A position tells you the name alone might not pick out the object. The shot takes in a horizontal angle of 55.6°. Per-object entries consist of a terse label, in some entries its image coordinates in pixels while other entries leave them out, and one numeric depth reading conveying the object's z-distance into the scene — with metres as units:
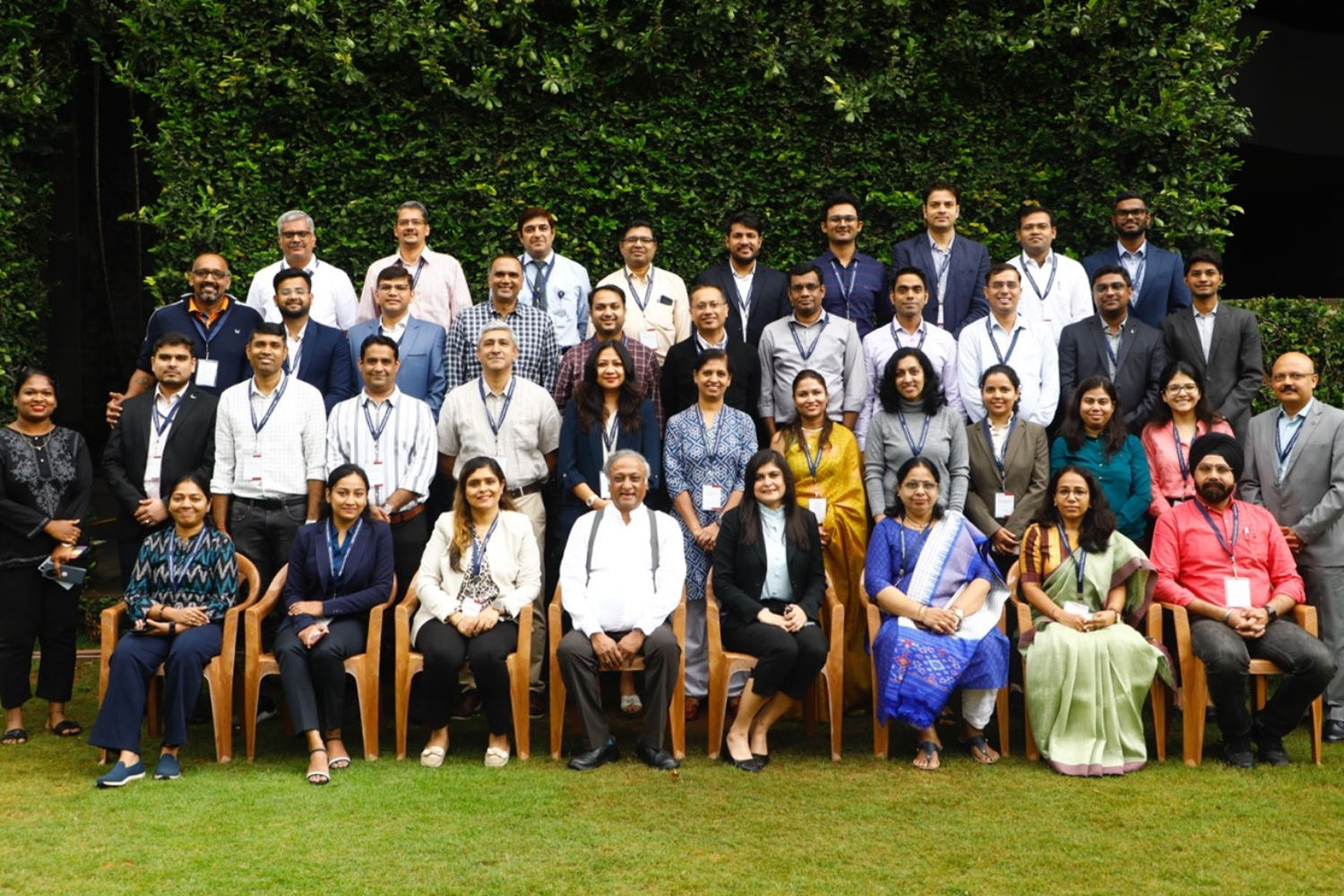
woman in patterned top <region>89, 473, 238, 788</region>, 5.18
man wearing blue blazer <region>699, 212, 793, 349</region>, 6.76
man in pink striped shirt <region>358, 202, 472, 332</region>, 6.84
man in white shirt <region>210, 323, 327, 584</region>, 5.87
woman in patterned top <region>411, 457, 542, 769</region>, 5.35
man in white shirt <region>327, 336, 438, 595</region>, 5.94
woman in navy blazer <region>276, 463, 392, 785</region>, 5.32
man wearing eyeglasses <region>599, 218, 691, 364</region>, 6.70
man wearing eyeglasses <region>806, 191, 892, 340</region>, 6.79
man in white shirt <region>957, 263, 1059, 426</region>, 6.27
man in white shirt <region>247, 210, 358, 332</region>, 6.70
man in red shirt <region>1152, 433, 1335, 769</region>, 5.19
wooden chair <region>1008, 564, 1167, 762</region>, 5.37
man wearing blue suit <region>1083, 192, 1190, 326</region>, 6.78
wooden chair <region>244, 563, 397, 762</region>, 5.38
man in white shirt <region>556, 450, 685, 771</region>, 5.32
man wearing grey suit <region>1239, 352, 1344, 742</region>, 5.69
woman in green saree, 5.20
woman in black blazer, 5.39
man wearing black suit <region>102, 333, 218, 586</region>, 5.96
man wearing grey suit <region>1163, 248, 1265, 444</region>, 6.38
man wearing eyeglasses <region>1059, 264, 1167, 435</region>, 6.29
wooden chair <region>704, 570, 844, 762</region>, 5.41
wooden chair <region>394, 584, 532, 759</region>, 5.40
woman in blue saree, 5.26
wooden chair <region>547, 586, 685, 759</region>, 5.39
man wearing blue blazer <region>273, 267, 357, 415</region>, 6.27
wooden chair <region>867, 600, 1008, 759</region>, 5.42
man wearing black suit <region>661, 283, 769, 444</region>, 6.27
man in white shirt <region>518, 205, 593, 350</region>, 6.84
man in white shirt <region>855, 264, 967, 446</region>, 6.31
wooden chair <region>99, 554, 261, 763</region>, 5.36
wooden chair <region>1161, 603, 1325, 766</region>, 5.23
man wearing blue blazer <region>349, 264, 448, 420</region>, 6.38
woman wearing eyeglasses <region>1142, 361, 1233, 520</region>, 5.98
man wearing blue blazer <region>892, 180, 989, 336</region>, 6.80
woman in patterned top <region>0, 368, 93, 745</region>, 5.81
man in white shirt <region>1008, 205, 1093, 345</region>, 6.73
